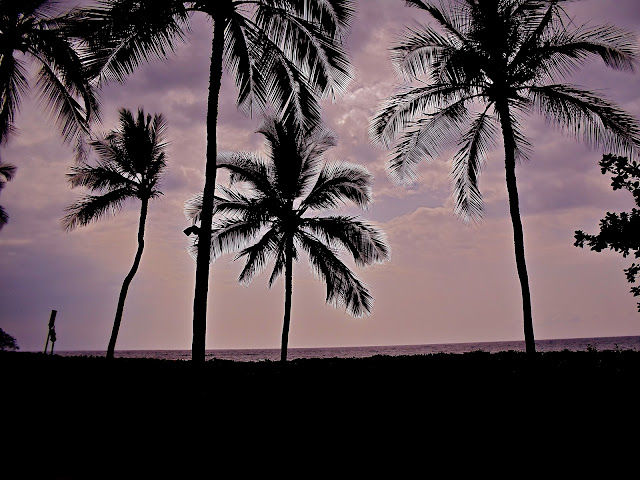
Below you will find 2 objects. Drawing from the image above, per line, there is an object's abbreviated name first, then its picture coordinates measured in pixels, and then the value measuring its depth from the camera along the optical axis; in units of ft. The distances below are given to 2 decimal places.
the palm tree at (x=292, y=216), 46.85
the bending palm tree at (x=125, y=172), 48.75
